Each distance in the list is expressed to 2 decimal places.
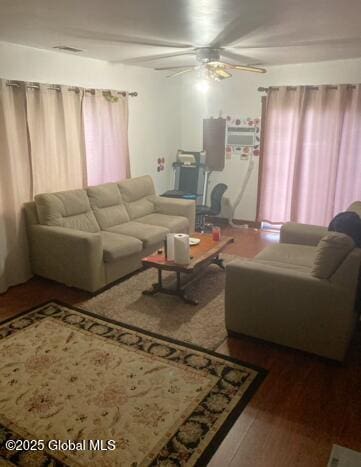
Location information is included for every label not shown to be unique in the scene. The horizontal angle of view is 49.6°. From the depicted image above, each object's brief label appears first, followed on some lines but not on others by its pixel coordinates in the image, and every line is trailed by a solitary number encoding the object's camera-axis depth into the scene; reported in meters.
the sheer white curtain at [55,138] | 3.99
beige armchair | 2.53
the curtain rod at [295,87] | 4.93
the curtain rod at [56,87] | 3.73
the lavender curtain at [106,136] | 4.68
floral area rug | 1.95
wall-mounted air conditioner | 5.88
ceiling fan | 3.58
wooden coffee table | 3.42
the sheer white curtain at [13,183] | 3.70
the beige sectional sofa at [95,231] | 3.71
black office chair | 5.77
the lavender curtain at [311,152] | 5.05
